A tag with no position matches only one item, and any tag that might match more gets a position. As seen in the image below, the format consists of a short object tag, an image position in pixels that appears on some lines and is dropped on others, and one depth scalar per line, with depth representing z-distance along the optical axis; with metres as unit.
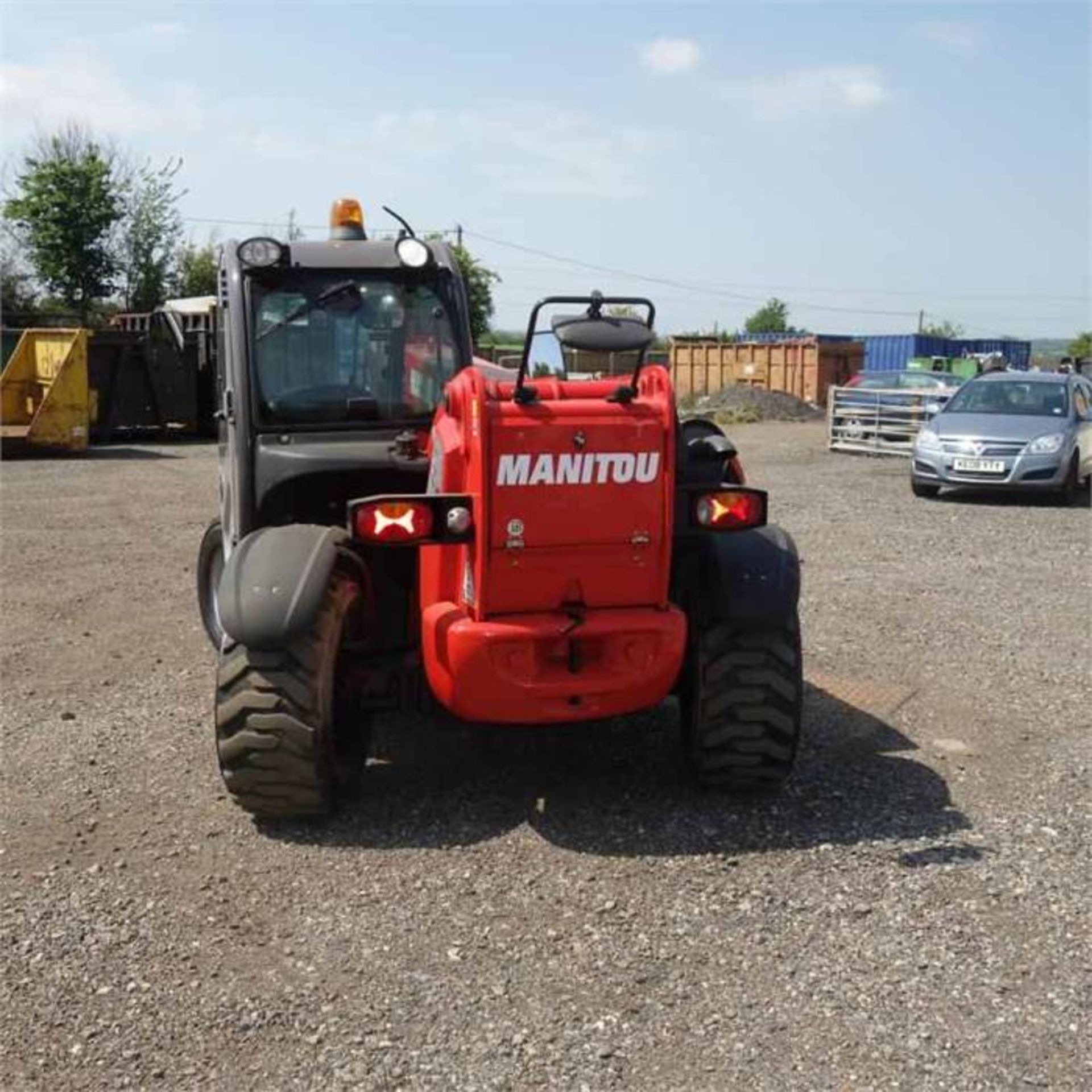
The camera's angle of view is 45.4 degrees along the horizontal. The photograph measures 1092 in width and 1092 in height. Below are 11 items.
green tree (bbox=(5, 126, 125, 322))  30.48
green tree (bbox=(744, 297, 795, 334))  79.19
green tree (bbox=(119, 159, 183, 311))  33.06
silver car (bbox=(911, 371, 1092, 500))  13.94
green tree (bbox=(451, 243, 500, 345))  33.31
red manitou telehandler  4.20
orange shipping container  35.97
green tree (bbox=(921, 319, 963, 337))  68.94
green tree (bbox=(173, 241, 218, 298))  34.56
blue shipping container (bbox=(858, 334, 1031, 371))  40.50
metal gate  19.70
